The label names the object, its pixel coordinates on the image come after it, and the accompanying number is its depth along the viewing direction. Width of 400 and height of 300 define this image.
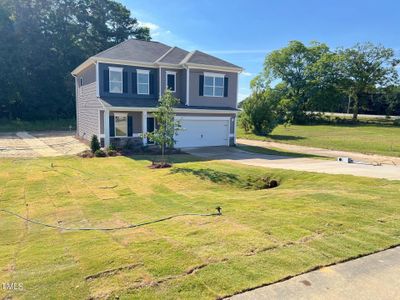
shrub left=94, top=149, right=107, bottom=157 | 16.97
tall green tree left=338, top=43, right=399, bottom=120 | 47.72
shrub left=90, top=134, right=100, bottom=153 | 17.30
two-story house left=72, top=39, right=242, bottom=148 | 19.67
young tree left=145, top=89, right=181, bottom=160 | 14.42
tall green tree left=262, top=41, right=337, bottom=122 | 47.25
